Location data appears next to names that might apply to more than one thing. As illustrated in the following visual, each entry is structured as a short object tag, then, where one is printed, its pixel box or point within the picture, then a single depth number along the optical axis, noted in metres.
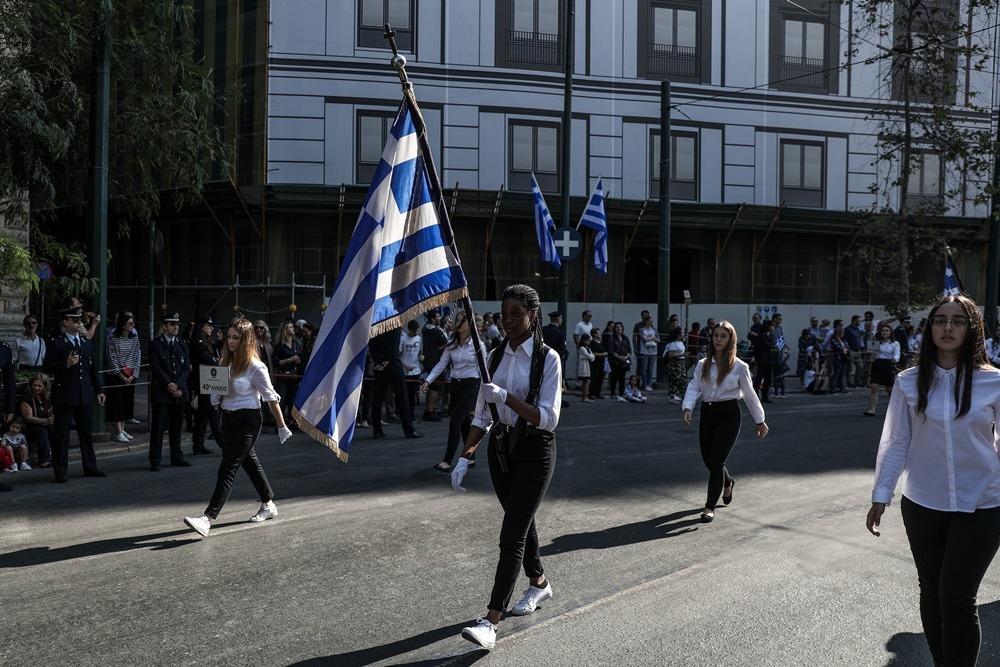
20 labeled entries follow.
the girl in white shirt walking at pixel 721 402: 8.54
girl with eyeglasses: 4.22
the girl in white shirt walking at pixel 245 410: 8.10
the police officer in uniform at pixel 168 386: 11.30
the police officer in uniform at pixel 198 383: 12.32
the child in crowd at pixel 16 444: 11.04
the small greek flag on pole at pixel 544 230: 21.39
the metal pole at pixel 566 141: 20.87
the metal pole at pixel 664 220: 22.58
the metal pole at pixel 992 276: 24.91
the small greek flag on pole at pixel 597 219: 22.30
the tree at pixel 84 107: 13.11
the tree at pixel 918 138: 21.08
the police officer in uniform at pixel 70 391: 10.34
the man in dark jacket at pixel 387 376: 13.73
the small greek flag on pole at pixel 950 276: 19.03
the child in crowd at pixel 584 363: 19.45
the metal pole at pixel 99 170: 13.05
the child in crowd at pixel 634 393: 19.86
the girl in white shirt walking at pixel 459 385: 11.02
